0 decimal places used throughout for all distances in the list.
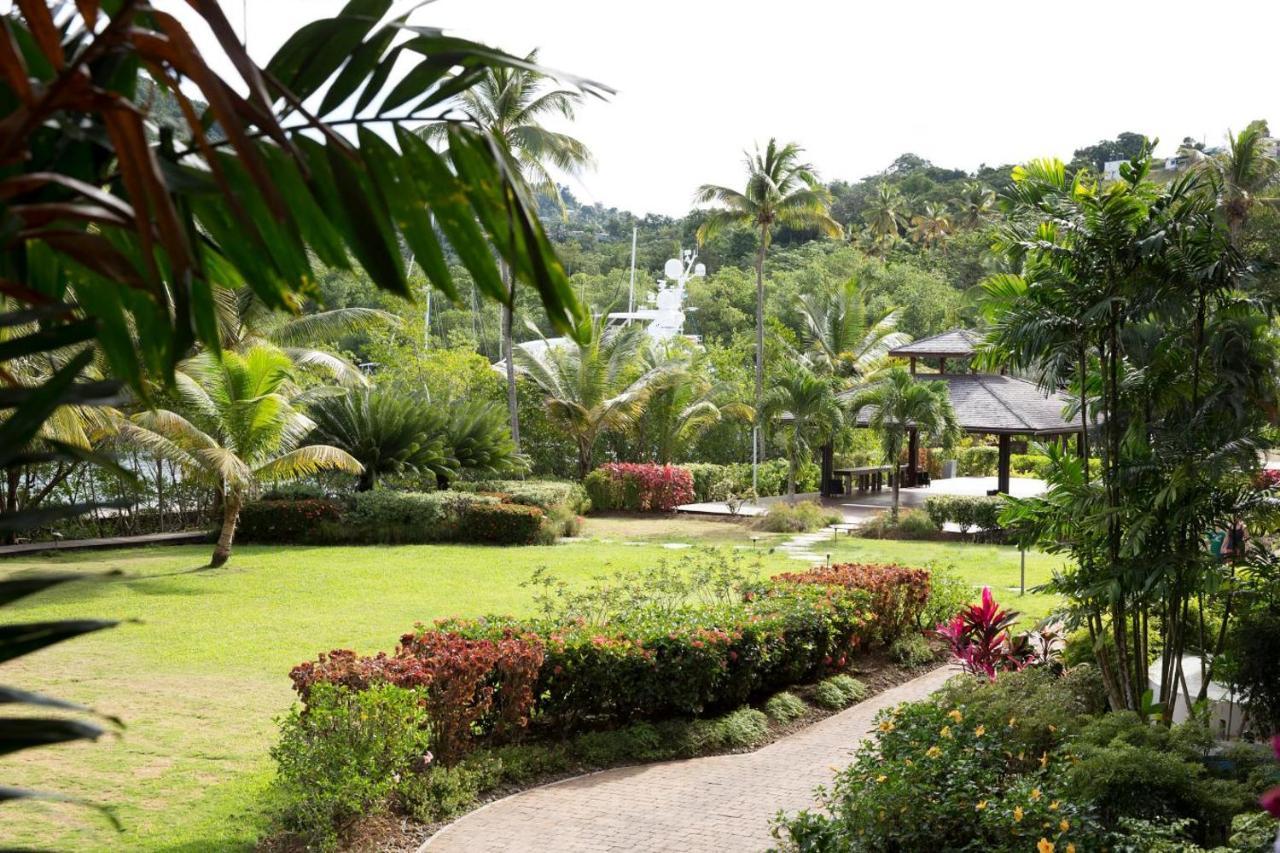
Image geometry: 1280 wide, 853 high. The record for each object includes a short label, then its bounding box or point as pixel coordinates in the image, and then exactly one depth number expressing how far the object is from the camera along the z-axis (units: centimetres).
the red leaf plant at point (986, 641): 990
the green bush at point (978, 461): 3288
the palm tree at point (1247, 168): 2816
